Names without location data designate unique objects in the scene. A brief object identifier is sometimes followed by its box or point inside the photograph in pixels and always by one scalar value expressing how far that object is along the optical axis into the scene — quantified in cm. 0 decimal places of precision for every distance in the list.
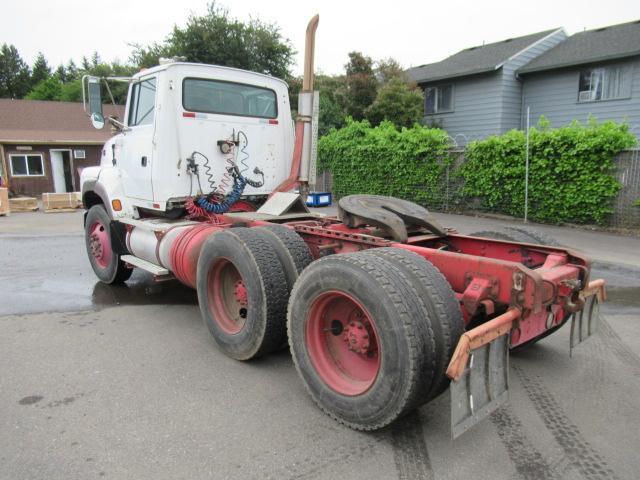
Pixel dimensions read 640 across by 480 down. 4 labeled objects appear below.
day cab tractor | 274
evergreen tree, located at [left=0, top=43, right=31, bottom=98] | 6050
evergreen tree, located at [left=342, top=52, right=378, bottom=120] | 2147
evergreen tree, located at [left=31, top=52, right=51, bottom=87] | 6325
